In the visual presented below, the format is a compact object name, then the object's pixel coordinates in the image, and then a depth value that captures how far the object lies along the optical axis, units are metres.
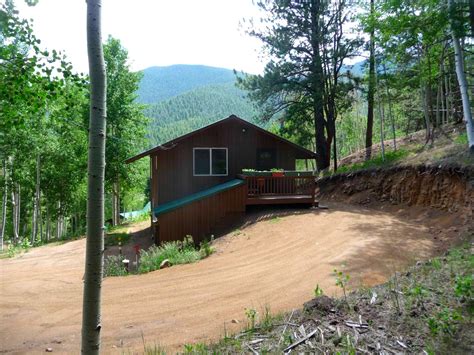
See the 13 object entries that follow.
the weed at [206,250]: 10.41
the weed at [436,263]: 5.42
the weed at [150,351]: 3.78
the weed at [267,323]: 3.90
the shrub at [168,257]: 9.91
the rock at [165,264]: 9.83
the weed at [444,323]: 3.40
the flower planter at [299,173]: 14.23
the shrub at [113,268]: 9.84
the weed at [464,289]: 3.74
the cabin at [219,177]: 13.82
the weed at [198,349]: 3.53
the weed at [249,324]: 3.97
